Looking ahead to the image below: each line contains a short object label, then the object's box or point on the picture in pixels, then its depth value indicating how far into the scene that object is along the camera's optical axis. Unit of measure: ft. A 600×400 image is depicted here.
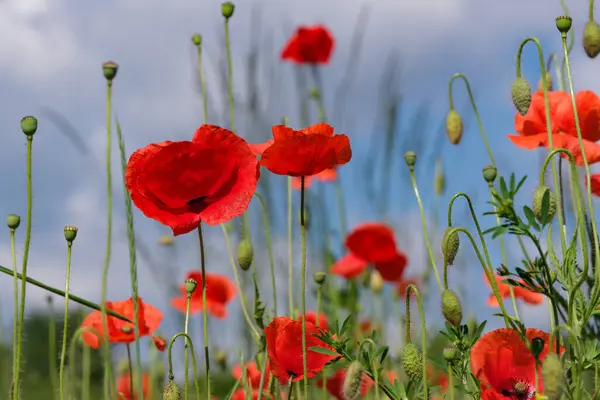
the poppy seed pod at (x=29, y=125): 5.29
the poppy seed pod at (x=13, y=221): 5.36
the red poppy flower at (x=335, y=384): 6.17
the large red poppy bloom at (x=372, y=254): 7.08
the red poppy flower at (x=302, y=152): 5.33
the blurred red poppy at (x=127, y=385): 6.60
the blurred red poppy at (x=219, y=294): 7.12
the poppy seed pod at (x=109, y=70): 5.26
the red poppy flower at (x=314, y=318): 5.95
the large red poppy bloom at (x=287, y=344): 5.43
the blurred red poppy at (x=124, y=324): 5.71
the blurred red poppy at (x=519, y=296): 6.13
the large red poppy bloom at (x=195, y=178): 5.34
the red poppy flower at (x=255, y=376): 5.90
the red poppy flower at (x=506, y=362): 5.34
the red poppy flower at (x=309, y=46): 8.87
